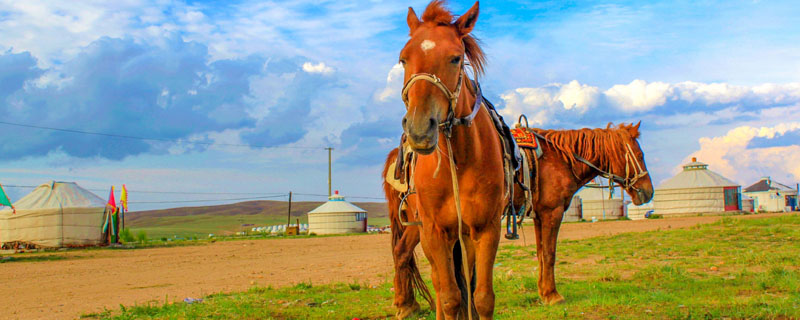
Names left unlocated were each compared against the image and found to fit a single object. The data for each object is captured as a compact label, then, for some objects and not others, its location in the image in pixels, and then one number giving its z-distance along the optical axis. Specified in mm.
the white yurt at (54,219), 22969
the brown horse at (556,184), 5379
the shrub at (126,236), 27594
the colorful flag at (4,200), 18922
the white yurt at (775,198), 47781
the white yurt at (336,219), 36438
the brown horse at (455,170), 2756
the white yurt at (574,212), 39875
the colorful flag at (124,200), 27484
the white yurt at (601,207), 41406
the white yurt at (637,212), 40875
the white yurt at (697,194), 36469
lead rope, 2926
